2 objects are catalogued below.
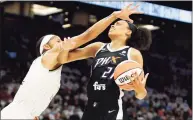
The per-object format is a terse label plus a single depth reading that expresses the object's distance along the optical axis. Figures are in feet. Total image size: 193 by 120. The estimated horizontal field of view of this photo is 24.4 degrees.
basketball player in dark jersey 13.79
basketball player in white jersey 14.06
